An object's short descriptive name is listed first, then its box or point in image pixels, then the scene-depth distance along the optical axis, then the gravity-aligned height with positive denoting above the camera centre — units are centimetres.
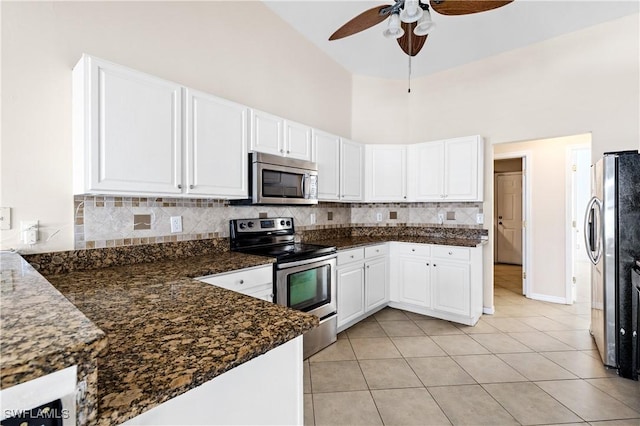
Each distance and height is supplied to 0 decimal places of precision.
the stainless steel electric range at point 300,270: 232 -48
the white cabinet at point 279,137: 250 +68
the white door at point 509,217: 633 -14
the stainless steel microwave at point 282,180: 243 +28
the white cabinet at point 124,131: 164 +48
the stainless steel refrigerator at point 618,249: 221 -29
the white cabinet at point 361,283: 297 -77
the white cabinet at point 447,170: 346 +50
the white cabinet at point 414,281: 344 -82
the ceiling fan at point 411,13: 194 +140
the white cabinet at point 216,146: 207 +49
